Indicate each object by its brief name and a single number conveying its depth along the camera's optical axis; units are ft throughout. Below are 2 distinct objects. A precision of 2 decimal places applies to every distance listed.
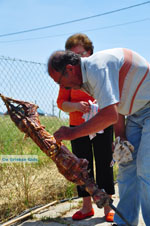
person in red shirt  21.95
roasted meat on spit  16.43
